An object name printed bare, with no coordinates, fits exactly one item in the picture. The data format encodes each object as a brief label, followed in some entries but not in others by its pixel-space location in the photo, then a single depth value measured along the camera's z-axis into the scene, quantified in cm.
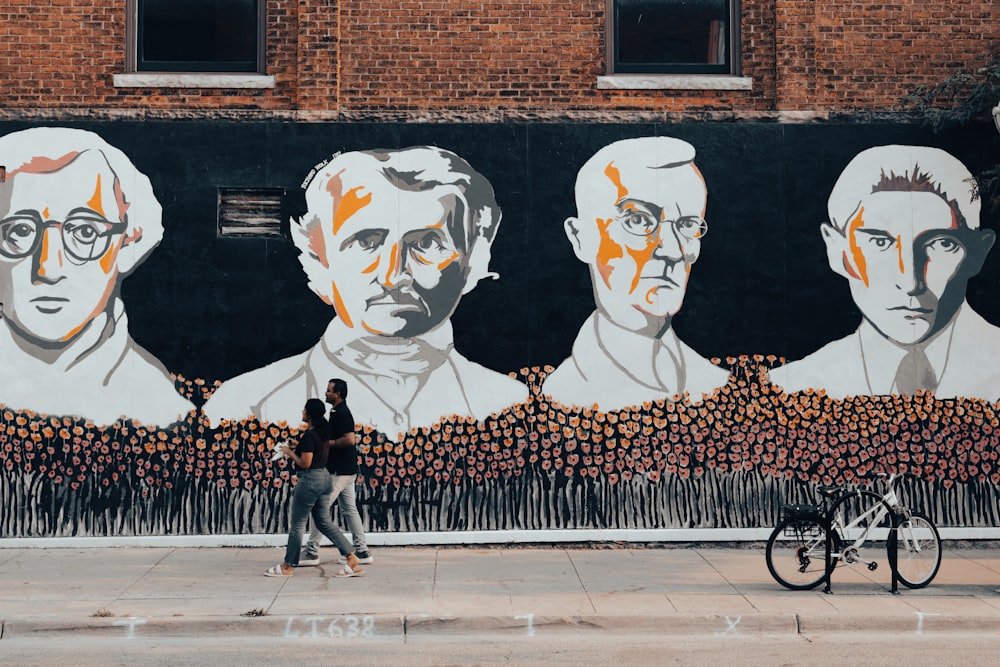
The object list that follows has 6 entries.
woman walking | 1037
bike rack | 963
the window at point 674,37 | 1266
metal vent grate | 1238
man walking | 1068
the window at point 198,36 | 1255
